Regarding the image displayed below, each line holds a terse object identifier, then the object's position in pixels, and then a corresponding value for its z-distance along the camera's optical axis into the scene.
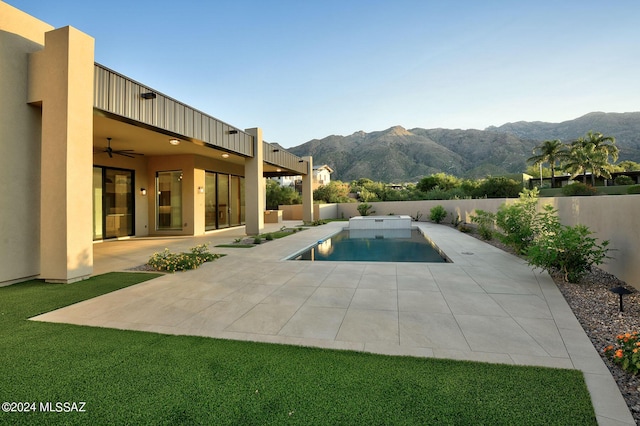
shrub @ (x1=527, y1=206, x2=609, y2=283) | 4.17
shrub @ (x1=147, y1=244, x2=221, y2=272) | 5.65
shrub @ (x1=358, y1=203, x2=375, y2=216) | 20.62
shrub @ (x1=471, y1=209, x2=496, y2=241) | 8.31
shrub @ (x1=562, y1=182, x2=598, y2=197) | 19.14
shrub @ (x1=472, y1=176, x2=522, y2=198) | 22.66
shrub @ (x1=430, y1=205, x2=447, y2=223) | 16.58
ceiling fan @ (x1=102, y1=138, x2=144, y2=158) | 9.49
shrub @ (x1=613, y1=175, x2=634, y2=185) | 30.16
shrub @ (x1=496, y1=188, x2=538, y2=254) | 6.02
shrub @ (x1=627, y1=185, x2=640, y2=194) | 20.13
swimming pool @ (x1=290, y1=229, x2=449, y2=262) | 7.69
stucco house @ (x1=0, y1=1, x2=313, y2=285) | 4.55
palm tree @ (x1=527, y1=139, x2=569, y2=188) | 36.00
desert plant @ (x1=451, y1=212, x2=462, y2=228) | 14.93
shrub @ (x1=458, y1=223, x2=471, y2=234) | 12.03
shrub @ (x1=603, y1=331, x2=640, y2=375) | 2.00
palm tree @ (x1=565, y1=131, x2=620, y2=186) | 32.94
